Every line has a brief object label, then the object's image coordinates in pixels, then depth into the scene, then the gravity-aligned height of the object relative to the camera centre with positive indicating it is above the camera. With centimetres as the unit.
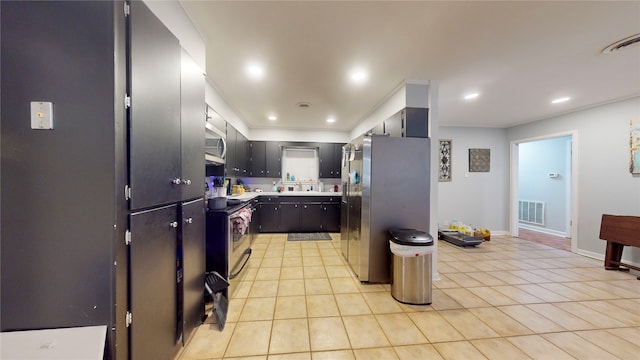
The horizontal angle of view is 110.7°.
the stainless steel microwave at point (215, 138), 249 +50
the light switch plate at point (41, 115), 95 +27
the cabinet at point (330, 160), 566 +48
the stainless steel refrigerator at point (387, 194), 271 -19
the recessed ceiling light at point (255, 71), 253 +129
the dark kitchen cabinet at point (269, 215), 500 -82
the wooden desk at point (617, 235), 300 -80
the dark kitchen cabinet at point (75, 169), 94 +4
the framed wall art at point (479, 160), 518 +44
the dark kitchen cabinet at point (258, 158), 541 +51
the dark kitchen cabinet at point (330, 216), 512 -87
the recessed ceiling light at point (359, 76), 263 +127
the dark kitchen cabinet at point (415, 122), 278 +71
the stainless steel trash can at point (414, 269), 230 -95
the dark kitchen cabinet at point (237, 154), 366 +48
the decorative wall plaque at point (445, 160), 512 +44
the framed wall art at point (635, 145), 325 +50
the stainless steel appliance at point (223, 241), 220 -64
